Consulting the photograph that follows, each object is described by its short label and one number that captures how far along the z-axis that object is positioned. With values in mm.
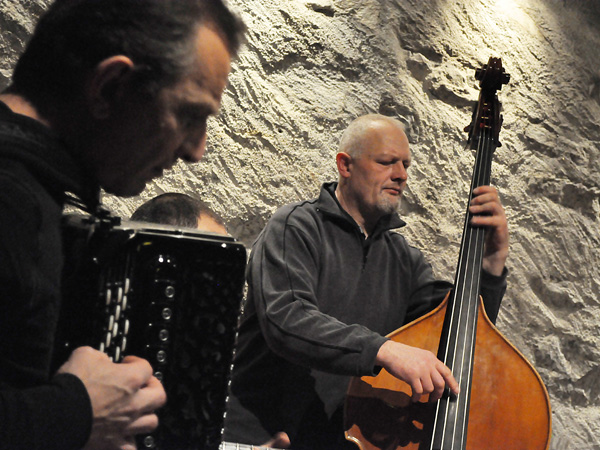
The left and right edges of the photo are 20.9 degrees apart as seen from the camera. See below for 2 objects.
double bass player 3492
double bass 3445
